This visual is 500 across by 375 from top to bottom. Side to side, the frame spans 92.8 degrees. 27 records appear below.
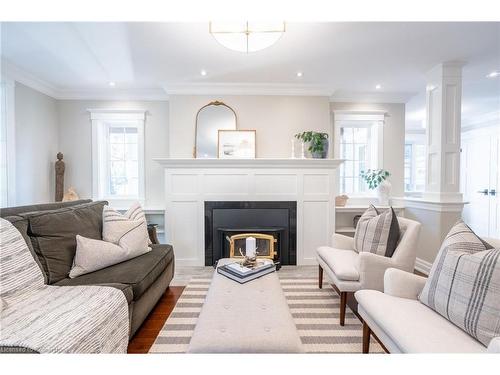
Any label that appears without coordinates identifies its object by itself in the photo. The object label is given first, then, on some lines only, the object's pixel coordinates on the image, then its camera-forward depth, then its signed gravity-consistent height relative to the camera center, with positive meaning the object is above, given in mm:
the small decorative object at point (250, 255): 1914 -596
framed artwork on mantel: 3586 +575
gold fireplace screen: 3019 -839
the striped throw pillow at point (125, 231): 2006 -432
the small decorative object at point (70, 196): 3588 -226
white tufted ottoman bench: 995 -688
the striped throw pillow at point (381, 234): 1922 -433
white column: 2938 +661
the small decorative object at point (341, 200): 3770 -281
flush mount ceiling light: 1798 +1156
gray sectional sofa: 1575 -518
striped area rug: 1595 -1108
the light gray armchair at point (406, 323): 957 -654
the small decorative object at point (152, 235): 2746 -617
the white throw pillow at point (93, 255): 1725 -563
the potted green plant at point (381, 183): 3773 -7
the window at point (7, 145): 2893 +446
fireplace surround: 3287 -139
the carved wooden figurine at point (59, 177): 3643 +62
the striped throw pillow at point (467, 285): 958 -457
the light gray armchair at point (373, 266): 1777 -651
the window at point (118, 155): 3855 +436
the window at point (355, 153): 4098 +509
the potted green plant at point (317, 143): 3373 +561
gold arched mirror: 3615 +867
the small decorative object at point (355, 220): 3721 -594
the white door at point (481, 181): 4926 +47
